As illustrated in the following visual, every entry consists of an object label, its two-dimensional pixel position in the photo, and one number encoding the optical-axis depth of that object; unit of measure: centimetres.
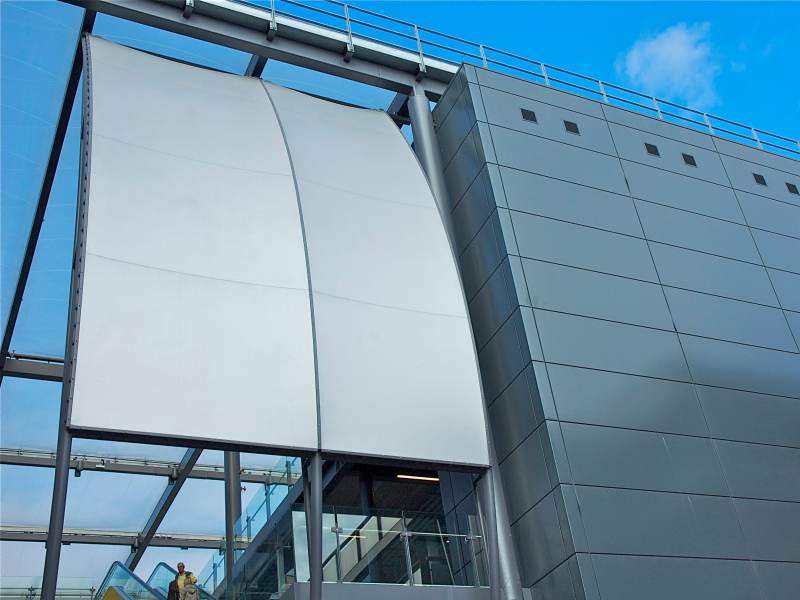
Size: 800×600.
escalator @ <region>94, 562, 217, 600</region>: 1345
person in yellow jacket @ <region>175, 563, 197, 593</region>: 1288
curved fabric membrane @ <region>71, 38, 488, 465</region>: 1299
